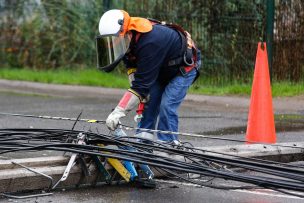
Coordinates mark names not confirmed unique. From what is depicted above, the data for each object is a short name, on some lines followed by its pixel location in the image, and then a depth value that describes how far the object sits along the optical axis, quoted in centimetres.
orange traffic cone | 1395
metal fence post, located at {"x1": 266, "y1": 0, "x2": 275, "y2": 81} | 2218
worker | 1123
